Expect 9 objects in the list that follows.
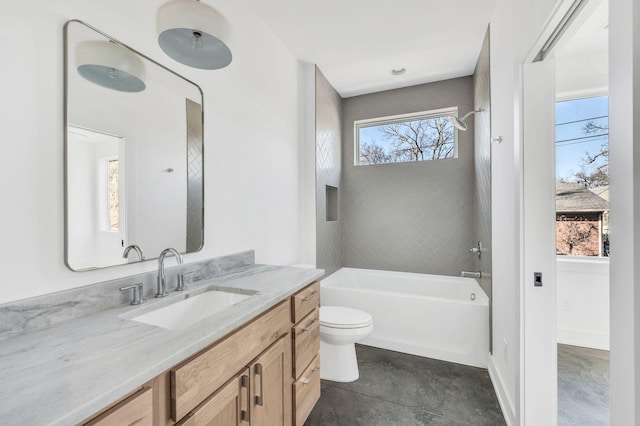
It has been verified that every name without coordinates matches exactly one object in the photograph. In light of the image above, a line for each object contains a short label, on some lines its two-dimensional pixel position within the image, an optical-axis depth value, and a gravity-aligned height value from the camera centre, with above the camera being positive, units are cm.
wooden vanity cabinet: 72 -59
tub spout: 273 -62
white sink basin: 114 -44
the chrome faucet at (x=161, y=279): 125 -30
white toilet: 202 -98
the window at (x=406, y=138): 327 +94
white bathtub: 230 -94
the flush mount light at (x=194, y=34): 102 +72
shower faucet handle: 268 -37
